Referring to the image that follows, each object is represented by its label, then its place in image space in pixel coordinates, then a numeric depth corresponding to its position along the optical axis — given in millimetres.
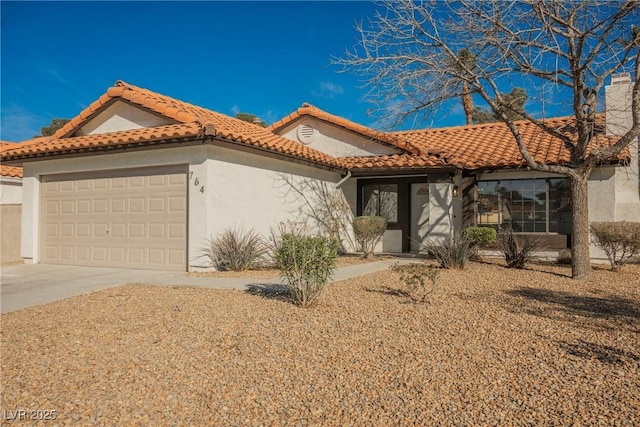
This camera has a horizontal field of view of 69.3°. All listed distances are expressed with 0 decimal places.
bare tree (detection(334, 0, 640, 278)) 9367
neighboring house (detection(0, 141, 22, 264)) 14344
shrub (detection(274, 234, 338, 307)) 6949
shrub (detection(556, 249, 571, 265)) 12773
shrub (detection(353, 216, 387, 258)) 13641
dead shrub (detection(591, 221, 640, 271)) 10797
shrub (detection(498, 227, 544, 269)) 11594
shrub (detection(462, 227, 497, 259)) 12809
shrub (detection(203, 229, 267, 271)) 10867
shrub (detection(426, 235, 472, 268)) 11039
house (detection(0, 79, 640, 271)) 11195
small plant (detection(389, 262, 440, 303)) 7441
